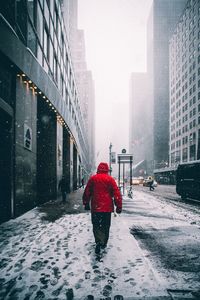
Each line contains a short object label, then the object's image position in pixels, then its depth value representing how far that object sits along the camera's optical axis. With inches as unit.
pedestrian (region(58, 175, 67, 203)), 759.1
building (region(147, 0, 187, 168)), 5255.9
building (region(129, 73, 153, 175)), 5561.0
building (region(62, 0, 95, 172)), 4532.5
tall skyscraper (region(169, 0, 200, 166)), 3026.6
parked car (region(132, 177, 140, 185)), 2652.6
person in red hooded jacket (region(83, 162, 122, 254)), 252.2
